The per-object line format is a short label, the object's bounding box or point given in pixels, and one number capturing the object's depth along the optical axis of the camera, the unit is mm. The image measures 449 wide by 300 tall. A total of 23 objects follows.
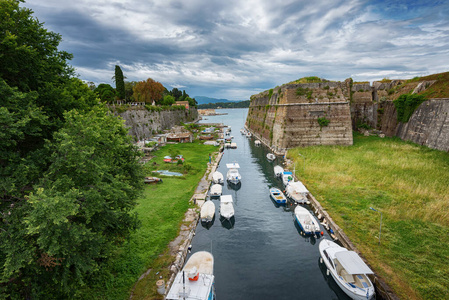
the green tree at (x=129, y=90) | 84719
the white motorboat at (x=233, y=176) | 28583
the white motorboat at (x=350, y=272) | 10938
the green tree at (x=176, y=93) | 140625
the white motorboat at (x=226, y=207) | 19520
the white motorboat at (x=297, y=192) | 21875
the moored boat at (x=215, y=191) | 23891
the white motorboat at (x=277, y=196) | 22609
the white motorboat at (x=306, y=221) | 16906
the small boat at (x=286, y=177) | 26403
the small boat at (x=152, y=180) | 25167
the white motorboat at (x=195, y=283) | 10195
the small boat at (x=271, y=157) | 38812
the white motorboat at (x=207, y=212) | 18641
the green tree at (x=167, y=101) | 94562
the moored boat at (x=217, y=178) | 27578
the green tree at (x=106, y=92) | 60156
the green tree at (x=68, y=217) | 6465
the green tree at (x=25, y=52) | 8234
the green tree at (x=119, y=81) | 61575
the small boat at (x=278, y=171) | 30531
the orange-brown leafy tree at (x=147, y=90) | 83931
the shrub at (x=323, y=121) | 40344
